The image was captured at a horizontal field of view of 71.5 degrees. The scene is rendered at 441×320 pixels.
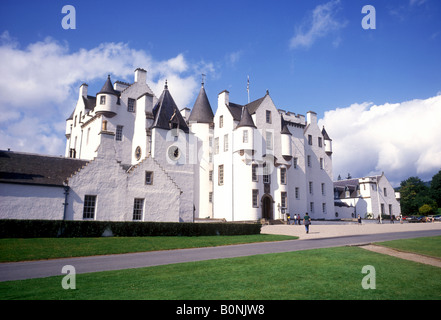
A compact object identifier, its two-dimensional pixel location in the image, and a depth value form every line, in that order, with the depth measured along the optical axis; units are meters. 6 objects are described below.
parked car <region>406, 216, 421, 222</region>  62.06
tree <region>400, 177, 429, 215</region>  88.44
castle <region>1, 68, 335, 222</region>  25.88
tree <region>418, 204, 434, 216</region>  79.66
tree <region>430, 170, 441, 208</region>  98.12
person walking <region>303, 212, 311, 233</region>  28.48
